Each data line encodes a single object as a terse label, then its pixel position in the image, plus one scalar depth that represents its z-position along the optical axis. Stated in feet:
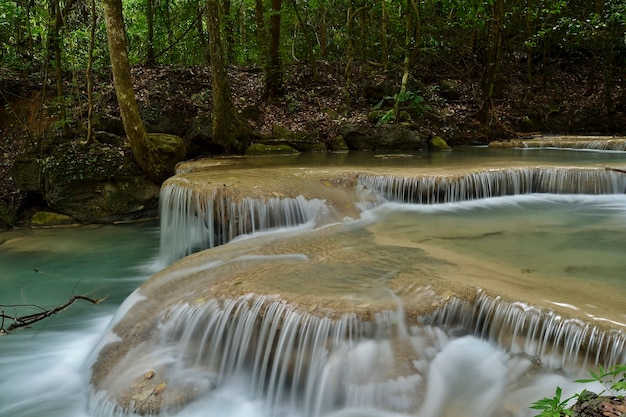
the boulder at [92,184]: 31.07
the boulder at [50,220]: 31.68
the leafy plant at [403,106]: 42.81
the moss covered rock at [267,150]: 39.29
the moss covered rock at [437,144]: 45.70
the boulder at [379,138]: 44.47
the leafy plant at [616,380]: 7.04
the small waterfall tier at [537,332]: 10.39
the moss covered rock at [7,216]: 30.99
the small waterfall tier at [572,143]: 39.27
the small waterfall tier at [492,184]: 26.02
